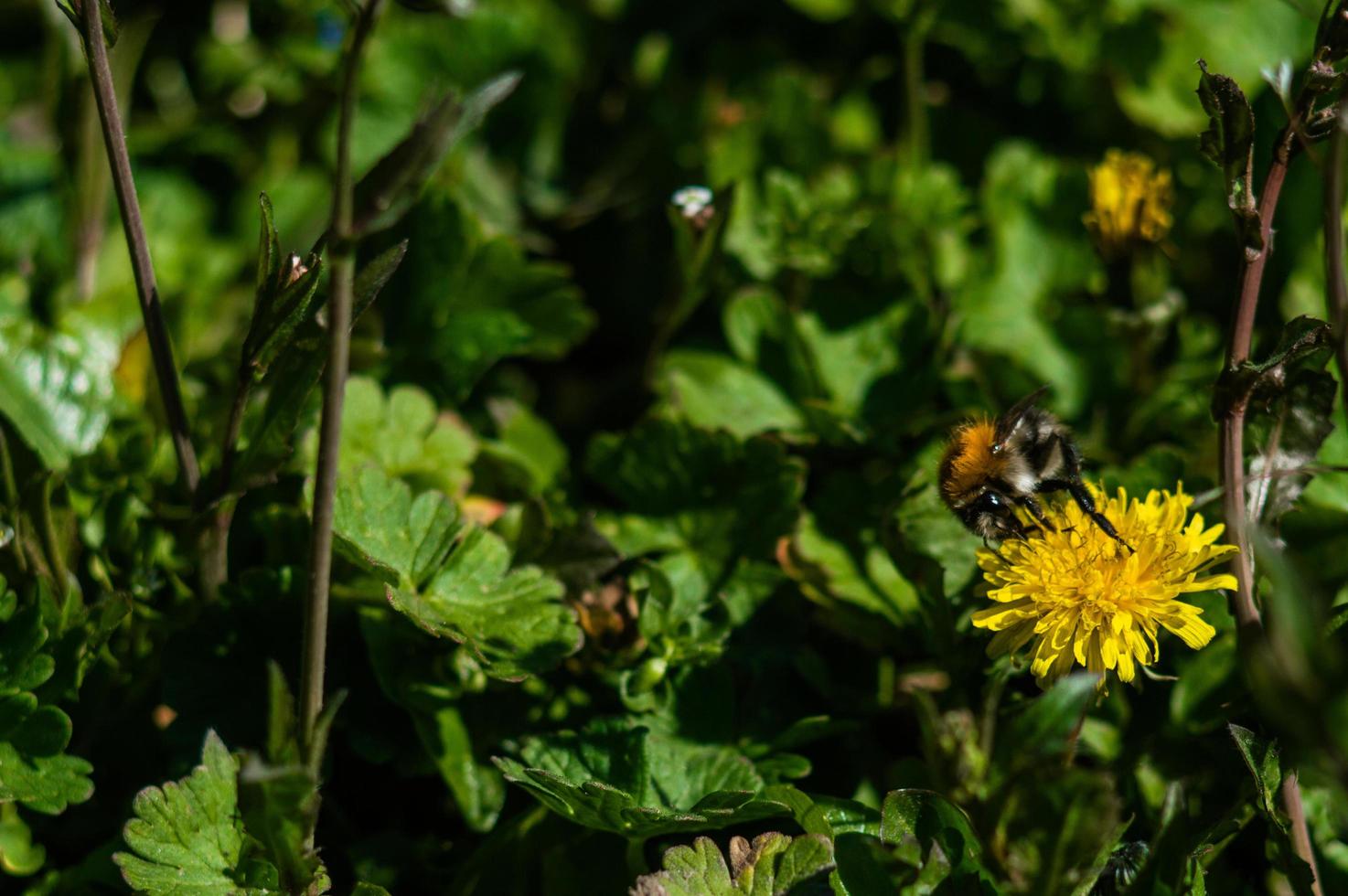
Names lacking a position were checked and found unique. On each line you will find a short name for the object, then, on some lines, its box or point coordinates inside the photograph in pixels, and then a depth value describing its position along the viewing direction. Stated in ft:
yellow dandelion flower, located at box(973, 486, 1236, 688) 5.07
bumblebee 5.10
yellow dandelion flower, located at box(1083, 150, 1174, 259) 5.29
